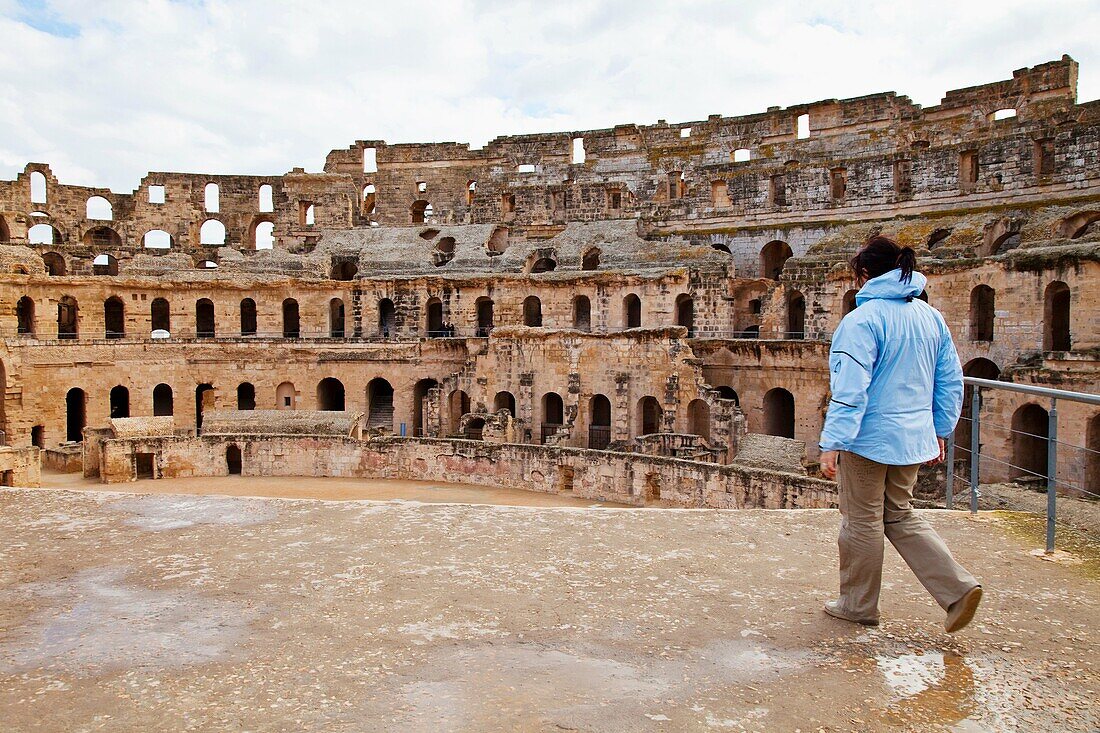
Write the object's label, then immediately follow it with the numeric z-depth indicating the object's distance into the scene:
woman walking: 4.38
